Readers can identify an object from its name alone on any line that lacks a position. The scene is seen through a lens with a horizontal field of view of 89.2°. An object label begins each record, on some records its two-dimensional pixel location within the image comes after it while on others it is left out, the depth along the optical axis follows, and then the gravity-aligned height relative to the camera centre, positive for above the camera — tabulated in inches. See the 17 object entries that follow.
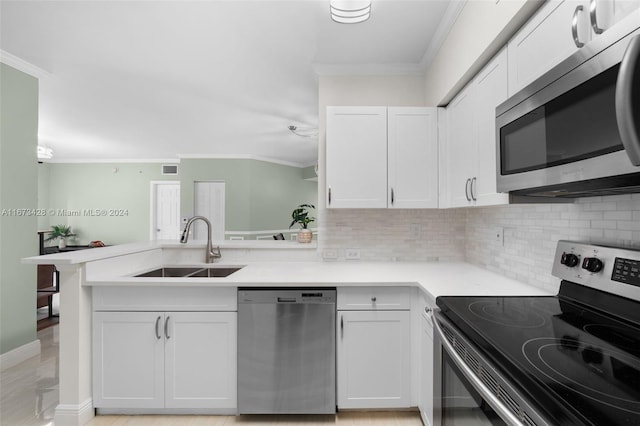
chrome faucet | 102.2 -10.5
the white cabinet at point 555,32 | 35.3 +23.6
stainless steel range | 26.4 -14.6
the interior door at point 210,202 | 276.1 +13.1
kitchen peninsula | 74.2 -16.4
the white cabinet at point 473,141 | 60.7 +17.3
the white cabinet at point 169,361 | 76.5 -33.9
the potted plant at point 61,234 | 290.7 -14.4
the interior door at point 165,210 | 298.7 +6.9
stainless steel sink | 102.2 -17.2
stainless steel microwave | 22.2 +9.5
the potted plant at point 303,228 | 113.2 -4.1
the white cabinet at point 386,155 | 92.1 +17.5
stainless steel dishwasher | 75.4 -32.4
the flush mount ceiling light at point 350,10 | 71.4 +46.6
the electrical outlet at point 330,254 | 106.6 -12.2
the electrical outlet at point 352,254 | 105.9 -12.1
